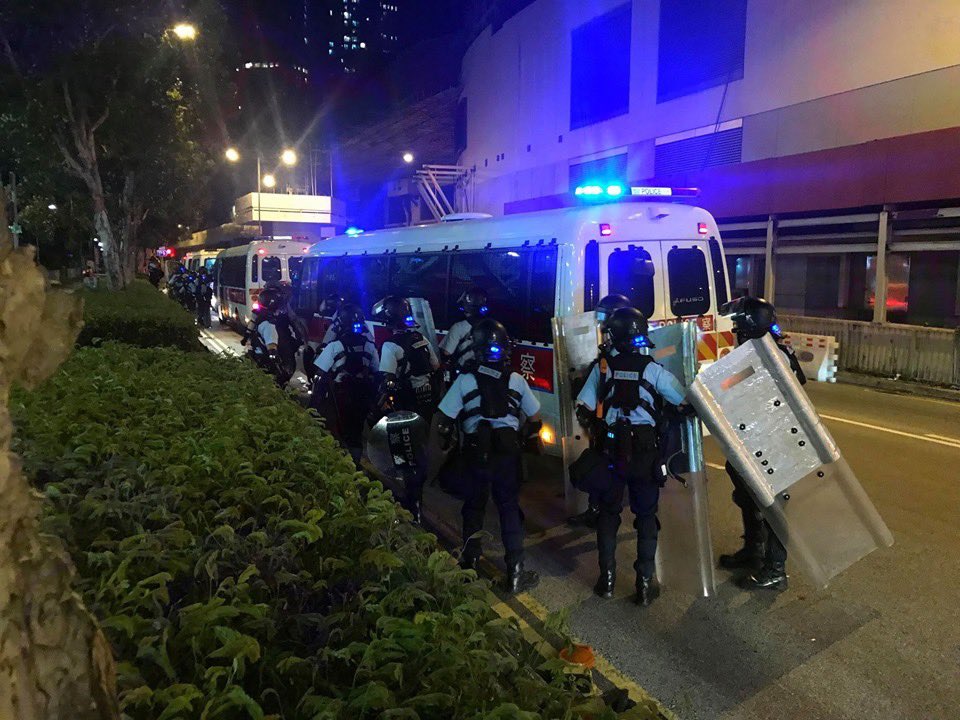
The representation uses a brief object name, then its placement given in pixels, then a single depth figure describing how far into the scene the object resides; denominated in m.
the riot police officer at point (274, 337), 7.82
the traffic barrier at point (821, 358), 12.84
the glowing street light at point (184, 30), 13.26
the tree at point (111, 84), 13.28
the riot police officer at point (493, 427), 4.49
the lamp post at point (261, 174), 27.53
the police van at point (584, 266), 6.47
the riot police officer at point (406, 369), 5.86
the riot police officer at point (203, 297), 22.11
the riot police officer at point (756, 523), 4.51
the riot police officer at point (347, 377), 6.23
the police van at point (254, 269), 18.52
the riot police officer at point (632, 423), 4.30
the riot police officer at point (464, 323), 6.47
